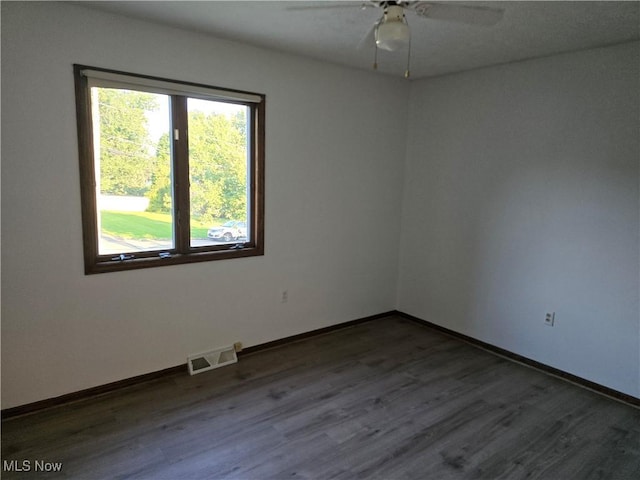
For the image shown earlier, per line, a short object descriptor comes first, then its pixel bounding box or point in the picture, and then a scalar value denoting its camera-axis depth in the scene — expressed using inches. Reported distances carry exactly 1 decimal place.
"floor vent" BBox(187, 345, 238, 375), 121.4
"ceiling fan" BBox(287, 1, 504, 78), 70.3
